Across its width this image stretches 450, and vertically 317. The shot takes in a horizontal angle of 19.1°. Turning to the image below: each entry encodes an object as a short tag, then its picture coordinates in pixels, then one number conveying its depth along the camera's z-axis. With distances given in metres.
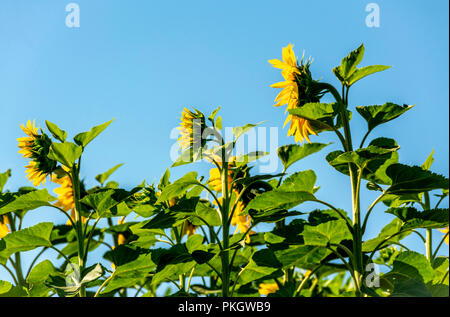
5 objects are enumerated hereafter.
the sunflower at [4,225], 3.85
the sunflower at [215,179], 3.61
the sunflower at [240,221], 3.52
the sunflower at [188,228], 3.79
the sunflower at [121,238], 3.92
